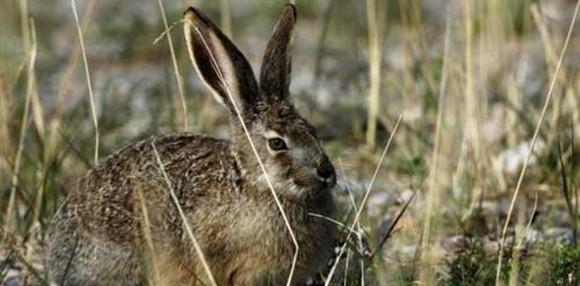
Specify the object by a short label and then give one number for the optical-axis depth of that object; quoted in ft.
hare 36.58
